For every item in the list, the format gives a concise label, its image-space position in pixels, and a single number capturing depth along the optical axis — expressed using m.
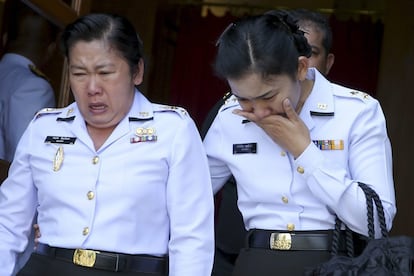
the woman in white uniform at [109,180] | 4.67
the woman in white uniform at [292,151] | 4.43
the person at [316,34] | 6.14
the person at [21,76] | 6.60
